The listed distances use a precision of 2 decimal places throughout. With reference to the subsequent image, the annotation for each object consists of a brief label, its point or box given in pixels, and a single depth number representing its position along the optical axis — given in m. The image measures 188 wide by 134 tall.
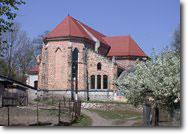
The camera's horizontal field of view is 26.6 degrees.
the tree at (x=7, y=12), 12.16
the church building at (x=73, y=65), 41.91
